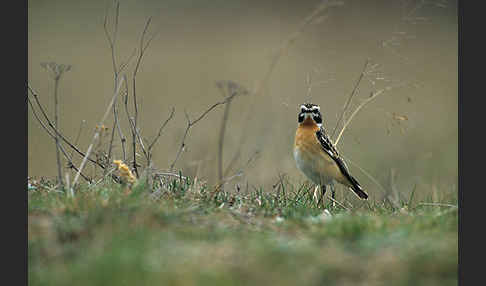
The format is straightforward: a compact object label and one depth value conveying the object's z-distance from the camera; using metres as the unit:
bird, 17.58
